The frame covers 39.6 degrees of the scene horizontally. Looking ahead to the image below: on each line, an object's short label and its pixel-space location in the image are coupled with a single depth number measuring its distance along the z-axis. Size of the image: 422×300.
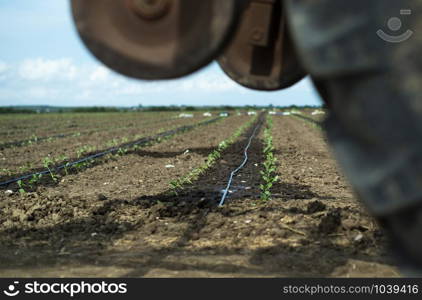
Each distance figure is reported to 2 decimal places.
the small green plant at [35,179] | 7.41
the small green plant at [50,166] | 7.86
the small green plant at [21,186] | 6.45
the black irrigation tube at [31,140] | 14.62
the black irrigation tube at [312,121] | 22.50
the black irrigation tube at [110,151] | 7.76
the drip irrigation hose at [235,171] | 5.87
